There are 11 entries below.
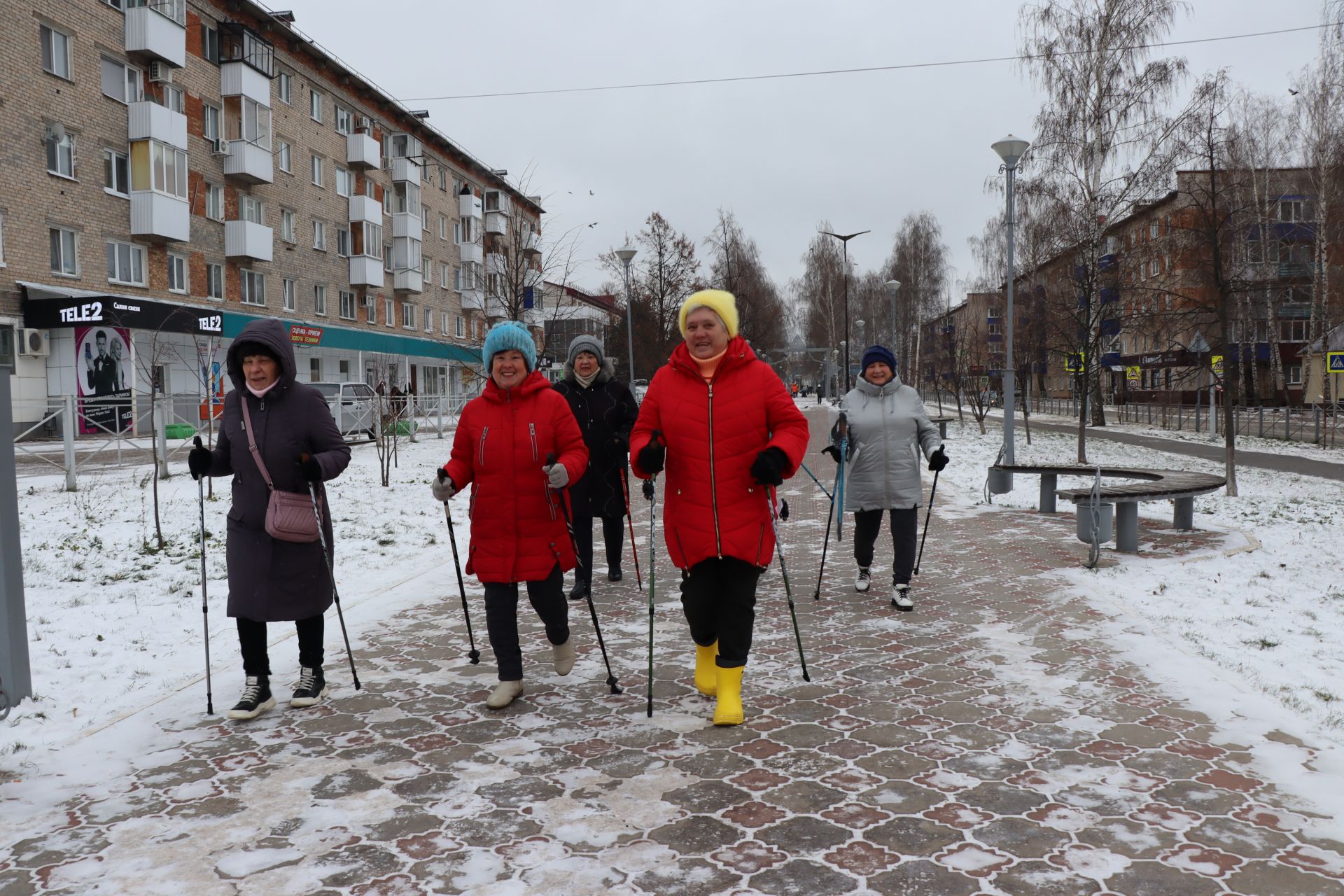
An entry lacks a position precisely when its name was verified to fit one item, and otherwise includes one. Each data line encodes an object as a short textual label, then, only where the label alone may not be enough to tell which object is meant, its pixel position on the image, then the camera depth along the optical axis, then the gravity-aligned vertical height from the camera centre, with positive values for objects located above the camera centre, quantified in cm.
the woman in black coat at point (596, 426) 693 -10
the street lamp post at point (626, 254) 2747 +458
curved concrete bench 880 -88
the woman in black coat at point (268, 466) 448 -22
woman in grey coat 671 -34
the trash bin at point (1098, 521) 848 -109
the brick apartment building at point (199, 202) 2262 +686
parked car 2197 +20
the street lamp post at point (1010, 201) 1571 +348
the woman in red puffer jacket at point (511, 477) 461 -30
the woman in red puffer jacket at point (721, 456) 429 -20
